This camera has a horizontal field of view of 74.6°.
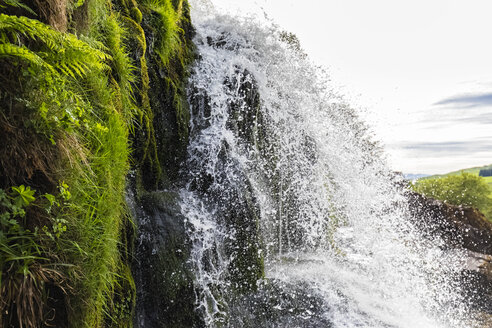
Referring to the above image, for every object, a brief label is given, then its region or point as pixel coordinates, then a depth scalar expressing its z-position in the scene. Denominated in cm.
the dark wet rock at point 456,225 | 1090
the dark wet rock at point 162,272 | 345
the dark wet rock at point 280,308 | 402
